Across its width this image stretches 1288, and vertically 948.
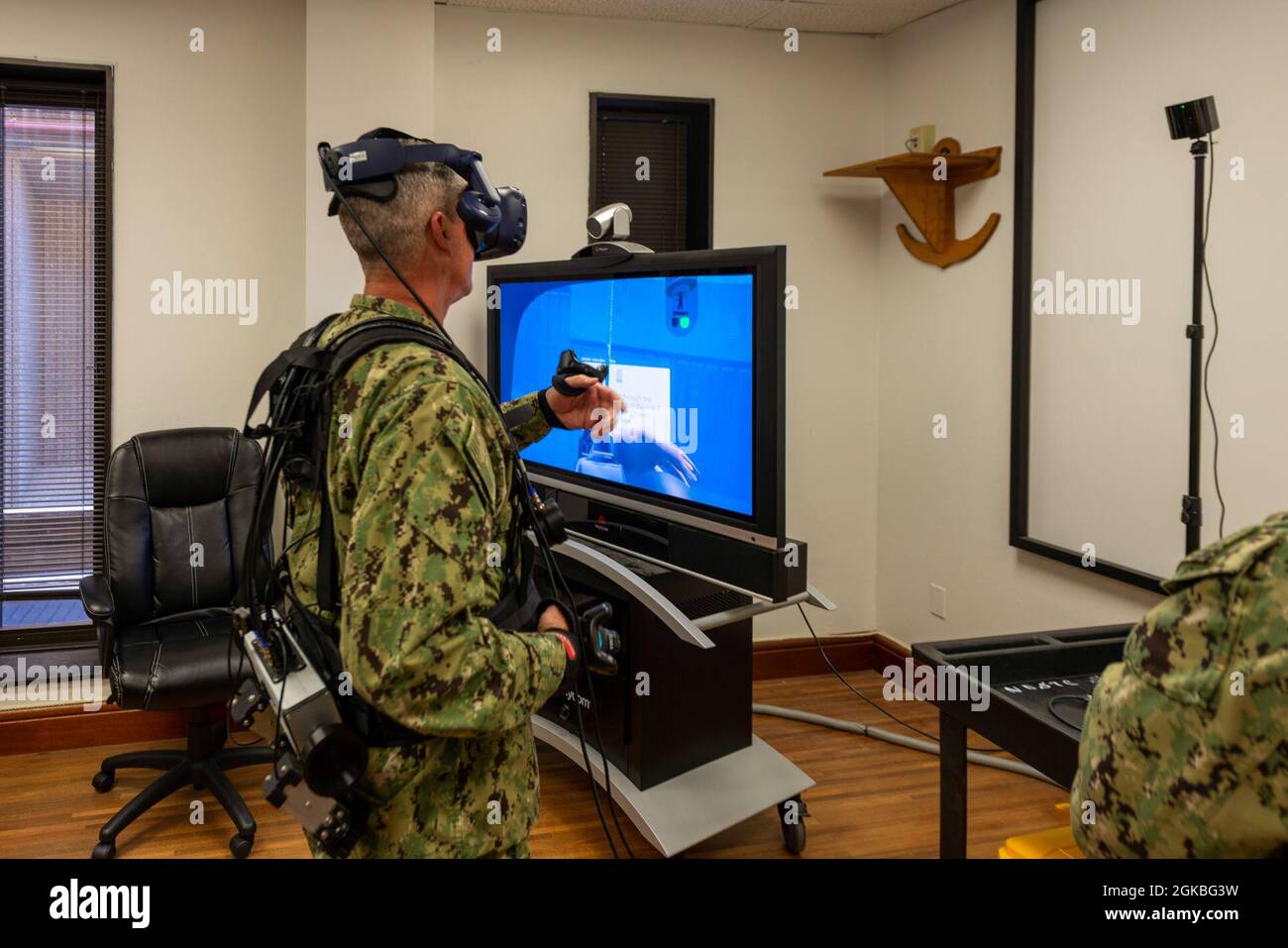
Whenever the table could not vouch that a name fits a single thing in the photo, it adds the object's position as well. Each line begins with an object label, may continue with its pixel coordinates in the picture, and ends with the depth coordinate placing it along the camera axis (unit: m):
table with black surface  1.73
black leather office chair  3.05
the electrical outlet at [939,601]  4.07
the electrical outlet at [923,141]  3.84
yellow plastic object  1.99
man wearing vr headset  1.21
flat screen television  2.52
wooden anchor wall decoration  3.84
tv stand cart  2.87
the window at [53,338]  3.71
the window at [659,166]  4.20
